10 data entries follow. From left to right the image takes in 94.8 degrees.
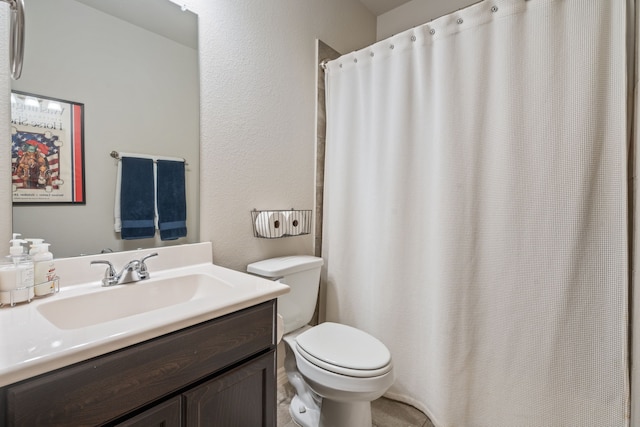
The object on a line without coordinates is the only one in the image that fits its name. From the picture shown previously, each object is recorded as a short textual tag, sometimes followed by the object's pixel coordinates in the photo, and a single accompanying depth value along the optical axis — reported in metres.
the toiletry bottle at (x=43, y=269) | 0.84
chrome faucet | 1.00
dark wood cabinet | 0.57
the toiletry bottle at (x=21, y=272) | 0.78
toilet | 1.14
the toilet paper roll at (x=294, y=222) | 1.60
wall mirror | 0.95
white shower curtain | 1.10
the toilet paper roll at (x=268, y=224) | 1.50
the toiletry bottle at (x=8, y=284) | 0.77
